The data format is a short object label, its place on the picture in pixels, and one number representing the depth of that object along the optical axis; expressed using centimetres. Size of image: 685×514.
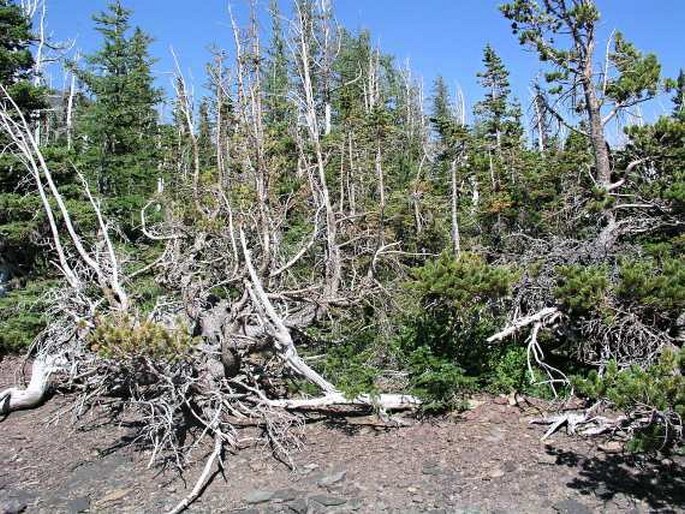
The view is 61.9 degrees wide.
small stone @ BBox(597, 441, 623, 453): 636
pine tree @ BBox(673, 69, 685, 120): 966
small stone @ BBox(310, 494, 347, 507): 576
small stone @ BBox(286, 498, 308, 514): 570
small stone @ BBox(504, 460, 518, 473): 613
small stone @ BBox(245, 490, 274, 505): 591
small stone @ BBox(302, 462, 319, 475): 647
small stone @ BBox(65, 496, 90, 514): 589
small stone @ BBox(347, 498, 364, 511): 566
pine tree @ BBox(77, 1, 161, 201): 1405
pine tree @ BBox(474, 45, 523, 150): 2831
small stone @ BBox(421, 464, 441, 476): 623
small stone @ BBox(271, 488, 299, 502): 591
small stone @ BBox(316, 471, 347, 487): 616
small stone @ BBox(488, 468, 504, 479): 604
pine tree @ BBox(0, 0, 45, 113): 1130
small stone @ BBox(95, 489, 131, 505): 604
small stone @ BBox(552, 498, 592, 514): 528
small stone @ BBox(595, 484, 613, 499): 550
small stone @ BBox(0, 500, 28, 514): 591
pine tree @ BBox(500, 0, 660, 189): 920
